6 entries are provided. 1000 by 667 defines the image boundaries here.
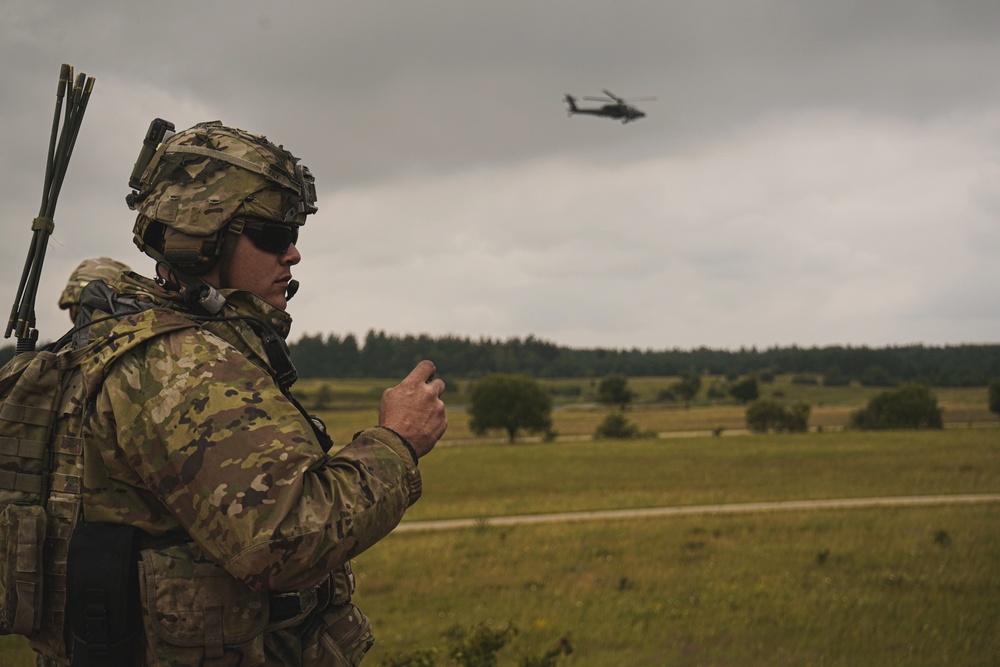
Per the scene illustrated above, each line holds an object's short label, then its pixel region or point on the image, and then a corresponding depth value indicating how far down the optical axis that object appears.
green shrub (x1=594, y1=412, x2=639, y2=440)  85.25
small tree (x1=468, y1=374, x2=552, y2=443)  87.06
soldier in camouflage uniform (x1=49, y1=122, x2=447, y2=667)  2.78
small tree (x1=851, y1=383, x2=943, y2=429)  83.94
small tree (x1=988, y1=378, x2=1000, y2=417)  96.81
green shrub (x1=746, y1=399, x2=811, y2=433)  86.12
